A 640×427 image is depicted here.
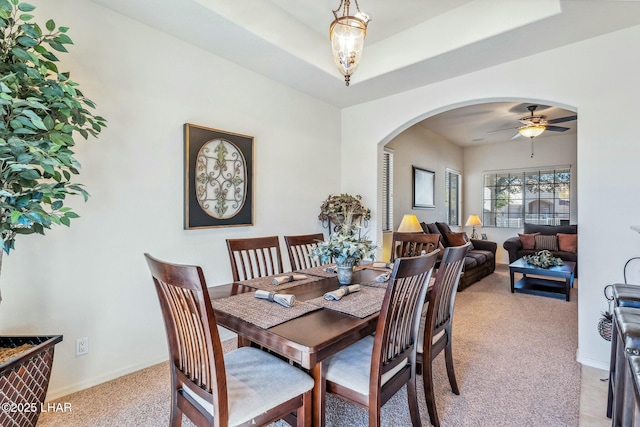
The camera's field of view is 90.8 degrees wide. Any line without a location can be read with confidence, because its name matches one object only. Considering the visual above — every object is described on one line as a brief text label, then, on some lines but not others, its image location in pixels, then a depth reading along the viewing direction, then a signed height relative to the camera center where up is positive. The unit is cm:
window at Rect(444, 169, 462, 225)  716 +35
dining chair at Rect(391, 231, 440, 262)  283 -31
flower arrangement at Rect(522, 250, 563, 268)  462 -77
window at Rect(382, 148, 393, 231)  520 +30
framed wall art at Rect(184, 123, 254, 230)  271 +30
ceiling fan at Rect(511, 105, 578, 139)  465 +125
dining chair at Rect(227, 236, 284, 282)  234 -29
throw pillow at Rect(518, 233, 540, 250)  589 -59
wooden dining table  124 -52
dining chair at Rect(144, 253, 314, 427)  118 -76
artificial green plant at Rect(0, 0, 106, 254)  141 +39
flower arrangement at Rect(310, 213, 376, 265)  205 -25
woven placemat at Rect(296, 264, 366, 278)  240 -48
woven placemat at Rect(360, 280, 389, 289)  205 -49
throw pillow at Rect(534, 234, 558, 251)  575 -62
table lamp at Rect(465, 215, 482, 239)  672 -24
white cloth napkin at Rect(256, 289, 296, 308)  163 -47
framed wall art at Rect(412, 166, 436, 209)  592 +43
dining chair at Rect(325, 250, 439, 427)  140 -74
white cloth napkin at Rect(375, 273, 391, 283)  215 -47
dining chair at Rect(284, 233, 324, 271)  271 -34
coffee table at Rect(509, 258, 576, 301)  430 -101
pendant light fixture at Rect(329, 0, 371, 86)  195 +107
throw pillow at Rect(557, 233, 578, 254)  555 -59
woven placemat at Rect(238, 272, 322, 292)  199 -49
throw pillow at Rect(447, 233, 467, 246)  524 -50
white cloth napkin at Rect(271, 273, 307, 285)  209 -47
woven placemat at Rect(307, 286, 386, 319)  158 -50
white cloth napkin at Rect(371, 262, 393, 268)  265 -47
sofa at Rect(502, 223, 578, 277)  556 -63
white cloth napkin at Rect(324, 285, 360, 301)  175 -48
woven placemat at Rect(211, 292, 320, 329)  145 -50
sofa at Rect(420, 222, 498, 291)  498 -80
